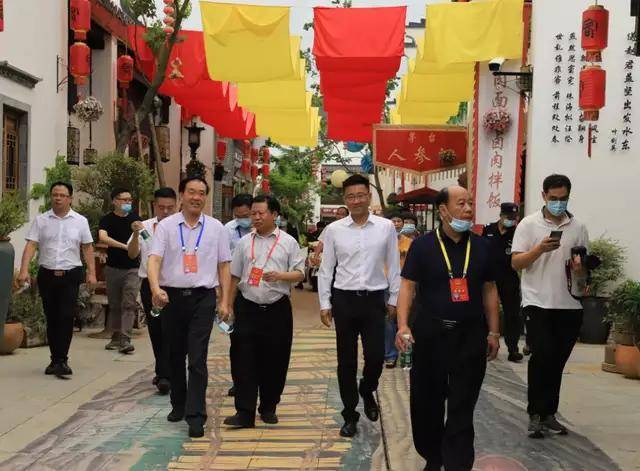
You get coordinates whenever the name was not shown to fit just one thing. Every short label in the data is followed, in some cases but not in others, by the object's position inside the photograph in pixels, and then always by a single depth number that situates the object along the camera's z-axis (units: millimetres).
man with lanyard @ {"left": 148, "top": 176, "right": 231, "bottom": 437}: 6461
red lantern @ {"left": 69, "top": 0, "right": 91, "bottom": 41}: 13805
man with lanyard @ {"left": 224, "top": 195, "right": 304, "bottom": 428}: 6637
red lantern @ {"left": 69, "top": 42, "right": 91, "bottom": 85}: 13625
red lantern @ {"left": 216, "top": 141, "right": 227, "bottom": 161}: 30797
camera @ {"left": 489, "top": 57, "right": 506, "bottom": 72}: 13467
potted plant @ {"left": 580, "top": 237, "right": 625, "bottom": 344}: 12188
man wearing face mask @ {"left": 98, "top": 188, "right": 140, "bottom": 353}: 9766
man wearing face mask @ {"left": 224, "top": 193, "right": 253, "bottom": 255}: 7902
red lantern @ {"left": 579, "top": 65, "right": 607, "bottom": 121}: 11219
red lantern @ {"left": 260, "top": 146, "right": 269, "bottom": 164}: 39122
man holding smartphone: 6223
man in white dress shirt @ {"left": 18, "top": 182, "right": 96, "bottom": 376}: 8422
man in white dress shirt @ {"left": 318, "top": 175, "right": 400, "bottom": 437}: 6441
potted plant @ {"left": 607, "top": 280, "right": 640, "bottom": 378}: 8781
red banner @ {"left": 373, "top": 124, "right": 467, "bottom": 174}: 18188
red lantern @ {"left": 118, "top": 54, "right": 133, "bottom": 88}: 16938
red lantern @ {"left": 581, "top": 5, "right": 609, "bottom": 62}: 10938
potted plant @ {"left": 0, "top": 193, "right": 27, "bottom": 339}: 6469
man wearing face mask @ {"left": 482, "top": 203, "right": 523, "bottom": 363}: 9625
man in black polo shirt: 4969
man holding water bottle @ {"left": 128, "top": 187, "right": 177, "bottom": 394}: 7793
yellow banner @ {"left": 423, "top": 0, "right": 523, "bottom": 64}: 12484
